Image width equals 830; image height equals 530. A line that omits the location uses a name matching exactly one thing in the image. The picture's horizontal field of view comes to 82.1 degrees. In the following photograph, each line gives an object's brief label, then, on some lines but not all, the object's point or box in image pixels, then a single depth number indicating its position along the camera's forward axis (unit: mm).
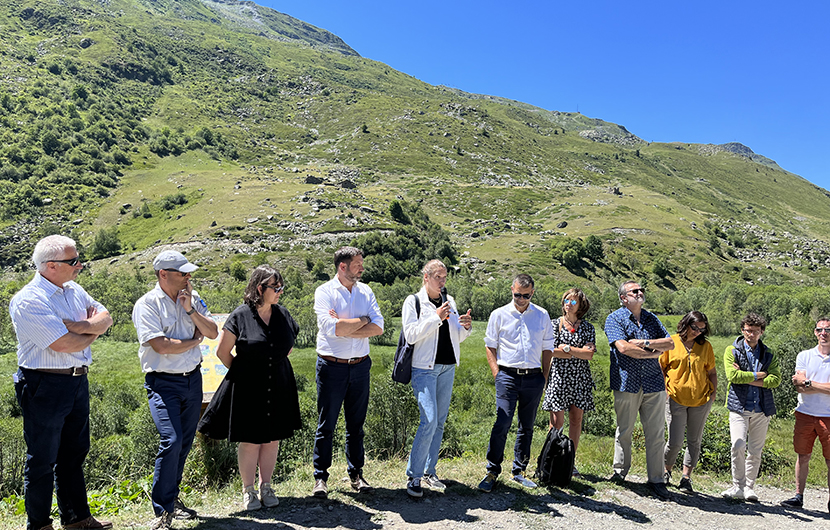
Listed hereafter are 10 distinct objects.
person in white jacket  5059
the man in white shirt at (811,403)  5766
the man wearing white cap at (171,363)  4082
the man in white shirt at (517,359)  5465
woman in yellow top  5930
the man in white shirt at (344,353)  4910
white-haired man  3682
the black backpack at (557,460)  5652
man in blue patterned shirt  5793
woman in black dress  4516
